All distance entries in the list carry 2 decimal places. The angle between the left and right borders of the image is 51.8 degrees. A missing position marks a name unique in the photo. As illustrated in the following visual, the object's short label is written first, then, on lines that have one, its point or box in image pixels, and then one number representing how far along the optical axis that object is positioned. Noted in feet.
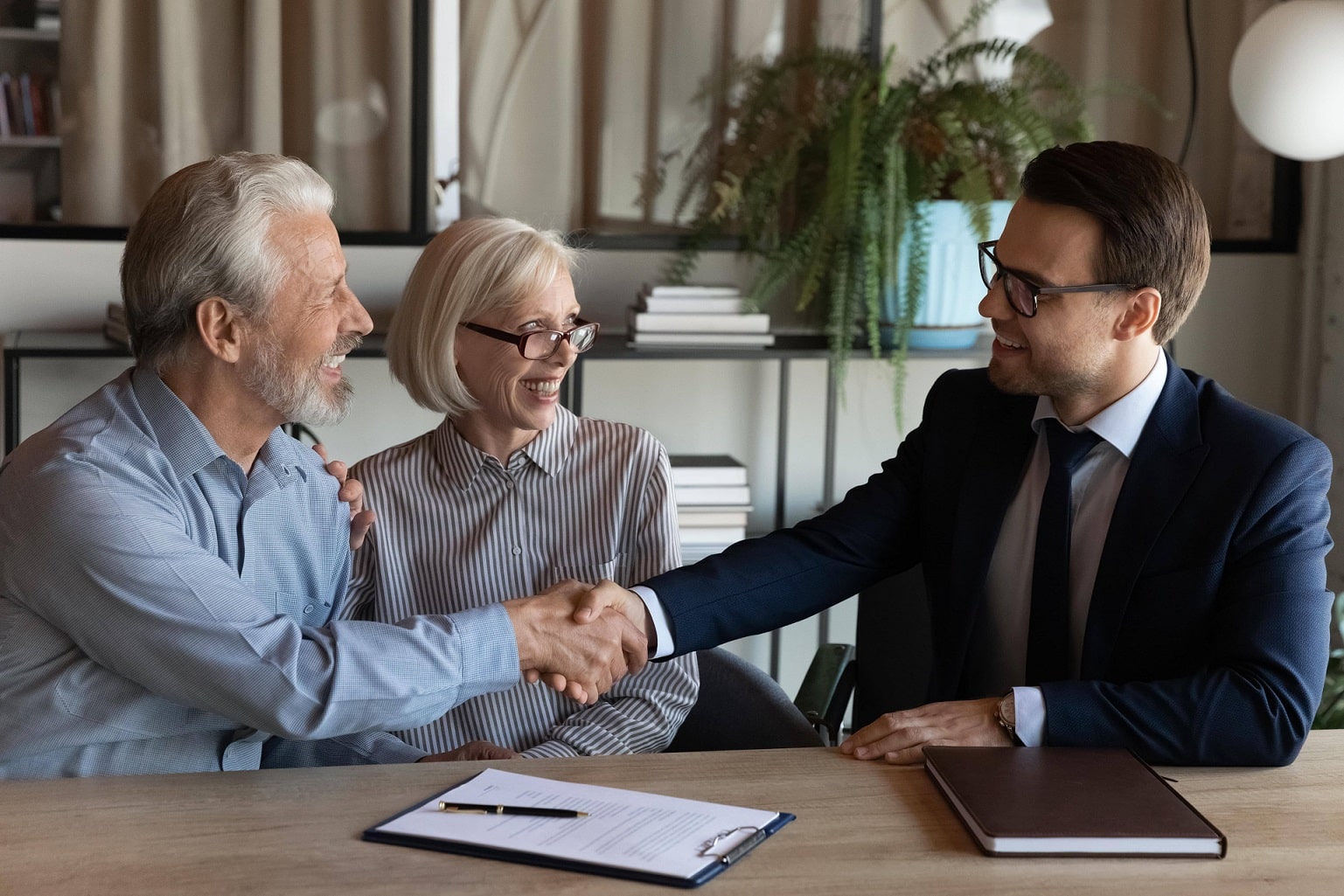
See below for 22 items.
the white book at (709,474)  10.53
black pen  4.51
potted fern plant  10.31
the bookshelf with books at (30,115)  10.36
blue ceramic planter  10.52
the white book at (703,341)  10.39
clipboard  4.15
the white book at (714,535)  10.48
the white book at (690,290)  10.41
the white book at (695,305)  10.41
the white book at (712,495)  10.53
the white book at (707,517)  10.49
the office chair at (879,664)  7.45
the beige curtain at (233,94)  10.49
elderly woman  6.75
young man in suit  5.27
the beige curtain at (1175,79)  12.19
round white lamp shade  8.86
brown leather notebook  4.32
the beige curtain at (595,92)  11.25
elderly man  4.90
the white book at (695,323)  10.34
